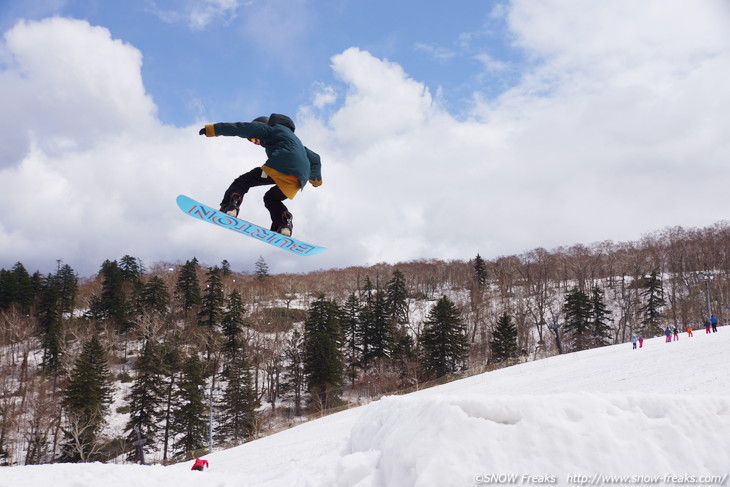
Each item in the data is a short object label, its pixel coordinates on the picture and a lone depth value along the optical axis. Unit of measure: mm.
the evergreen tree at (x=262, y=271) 83706
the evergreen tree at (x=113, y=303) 54031
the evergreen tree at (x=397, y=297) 58281
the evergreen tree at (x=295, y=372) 44688
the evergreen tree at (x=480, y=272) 73500
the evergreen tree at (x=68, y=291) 59312
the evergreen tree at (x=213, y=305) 50906
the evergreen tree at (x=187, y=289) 58062
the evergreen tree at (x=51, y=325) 44875
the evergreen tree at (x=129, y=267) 68938
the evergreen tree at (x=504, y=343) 45000
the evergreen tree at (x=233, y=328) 46938
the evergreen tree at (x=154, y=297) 52281
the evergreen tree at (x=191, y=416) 33156
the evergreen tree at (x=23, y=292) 58938
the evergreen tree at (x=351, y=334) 50656
